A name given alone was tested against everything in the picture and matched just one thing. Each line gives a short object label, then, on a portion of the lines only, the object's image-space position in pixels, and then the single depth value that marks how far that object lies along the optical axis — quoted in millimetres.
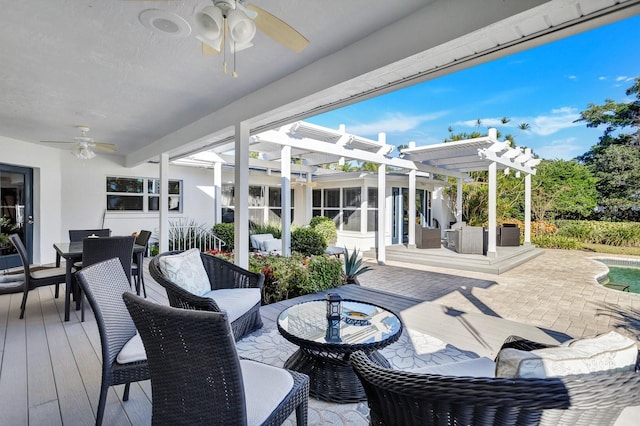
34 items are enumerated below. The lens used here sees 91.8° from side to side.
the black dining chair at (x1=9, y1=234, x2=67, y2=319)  3764
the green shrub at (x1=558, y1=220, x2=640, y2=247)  12172
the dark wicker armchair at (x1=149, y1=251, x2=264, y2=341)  2476
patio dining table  3715
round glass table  2133
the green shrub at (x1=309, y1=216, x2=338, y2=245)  10703
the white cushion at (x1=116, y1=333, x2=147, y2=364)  1838
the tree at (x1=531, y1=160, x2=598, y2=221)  14469
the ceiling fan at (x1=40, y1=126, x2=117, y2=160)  5504
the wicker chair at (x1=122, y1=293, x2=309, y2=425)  1219
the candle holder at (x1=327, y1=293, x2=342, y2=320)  2465
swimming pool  7133
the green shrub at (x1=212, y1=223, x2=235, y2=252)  8273
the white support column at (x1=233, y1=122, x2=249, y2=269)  4336
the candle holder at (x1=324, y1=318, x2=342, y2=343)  2191
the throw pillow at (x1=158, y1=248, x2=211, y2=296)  2869
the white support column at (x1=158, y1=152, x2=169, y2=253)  6781
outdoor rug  2762
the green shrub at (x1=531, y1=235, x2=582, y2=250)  12227
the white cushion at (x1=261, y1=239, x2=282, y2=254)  8656
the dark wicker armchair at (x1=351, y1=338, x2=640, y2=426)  890
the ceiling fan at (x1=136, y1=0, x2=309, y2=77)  1724
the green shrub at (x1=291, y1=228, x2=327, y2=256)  8457
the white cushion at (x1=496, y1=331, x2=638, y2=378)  990
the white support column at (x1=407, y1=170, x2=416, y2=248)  10117
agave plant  5414
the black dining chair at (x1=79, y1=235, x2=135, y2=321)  3832
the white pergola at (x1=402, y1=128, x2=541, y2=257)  7828
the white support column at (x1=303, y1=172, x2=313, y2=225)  12508
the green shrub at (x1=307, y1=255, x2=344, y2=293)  4861
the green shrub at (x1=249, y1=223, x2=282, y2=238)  9734
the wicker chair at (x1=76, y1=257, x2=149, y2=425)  1804
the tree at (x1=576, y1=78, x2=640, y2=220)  13852
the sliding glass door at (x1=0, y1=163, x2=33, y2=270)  6660
